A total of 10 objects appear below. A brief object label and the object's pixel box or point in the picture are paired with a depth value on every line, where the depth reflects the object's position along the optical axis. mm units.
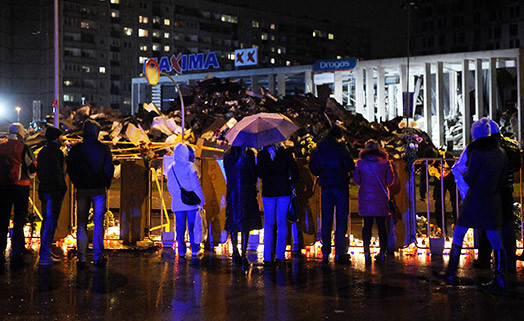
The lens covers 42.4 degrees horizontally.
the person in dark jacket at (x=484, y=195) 7562
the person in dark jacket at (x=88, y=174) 9125
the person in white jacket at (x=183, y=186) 9820
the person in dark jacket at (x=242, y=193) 9211
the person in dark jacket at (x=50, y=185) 9375
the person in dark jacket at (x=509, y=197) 8367
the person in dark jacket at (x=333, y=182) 9281
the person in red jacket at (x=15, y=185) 9180
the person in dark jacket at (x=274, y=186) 9062
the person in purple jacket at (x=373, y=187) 9398
